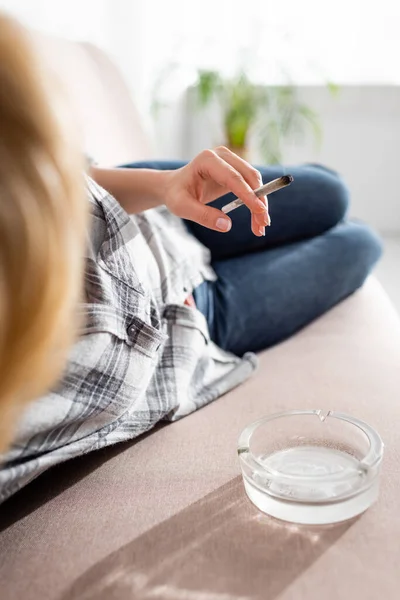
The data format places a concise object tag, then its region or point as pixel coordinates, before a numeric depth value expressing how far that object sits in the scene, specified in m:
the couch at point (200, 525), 0.50
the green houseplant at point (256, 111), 2.80
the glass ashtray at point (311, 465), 0.56
